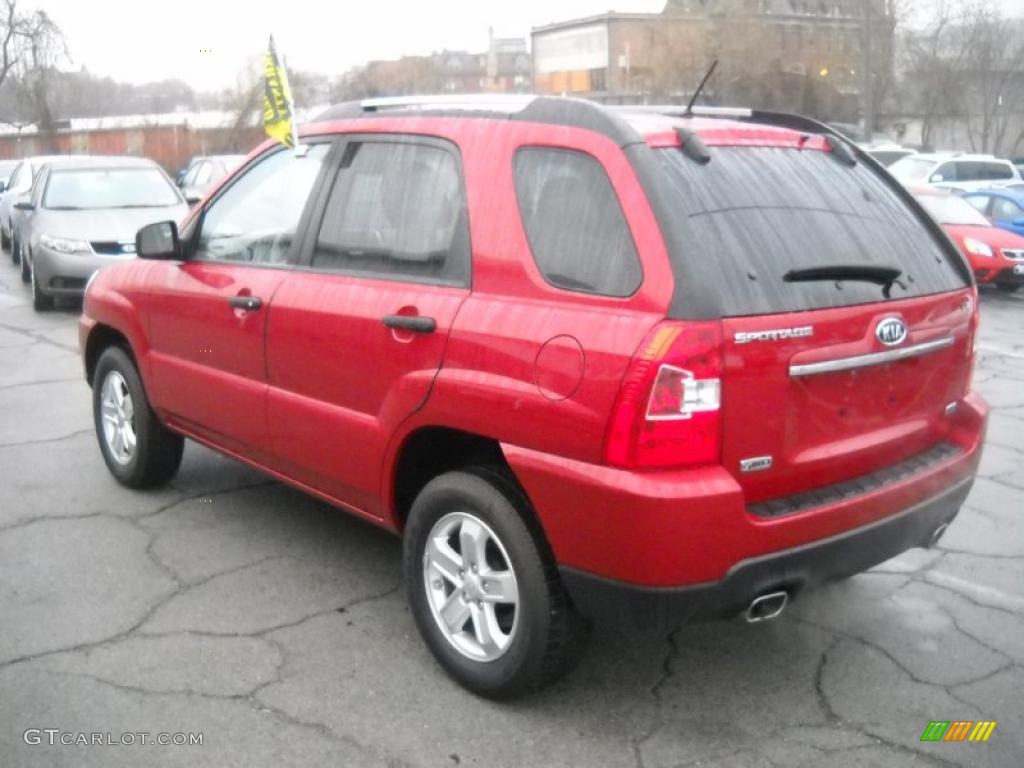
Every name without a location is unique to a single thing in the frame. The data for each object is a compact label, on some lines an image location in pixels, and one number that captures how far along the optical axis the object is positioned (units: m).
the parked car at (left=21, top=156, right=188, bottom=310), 12.26
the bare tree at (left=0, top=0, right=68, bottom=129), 37.47
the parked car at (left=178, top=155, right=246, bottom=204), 21.17
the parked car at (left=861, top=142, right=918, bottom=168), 26.08
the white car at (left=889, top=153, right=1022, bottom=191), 23.44
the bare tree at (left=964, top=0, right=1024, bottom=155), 46.53
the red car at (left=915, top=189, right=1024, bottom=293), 14.79
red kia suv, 3.09
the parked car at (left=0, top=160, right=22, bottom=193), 25.88
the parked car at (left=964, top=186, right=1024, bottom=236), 17.78
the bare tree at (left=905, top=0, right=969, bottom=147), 46.22
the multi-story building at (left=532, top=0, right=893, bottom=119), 35.03
